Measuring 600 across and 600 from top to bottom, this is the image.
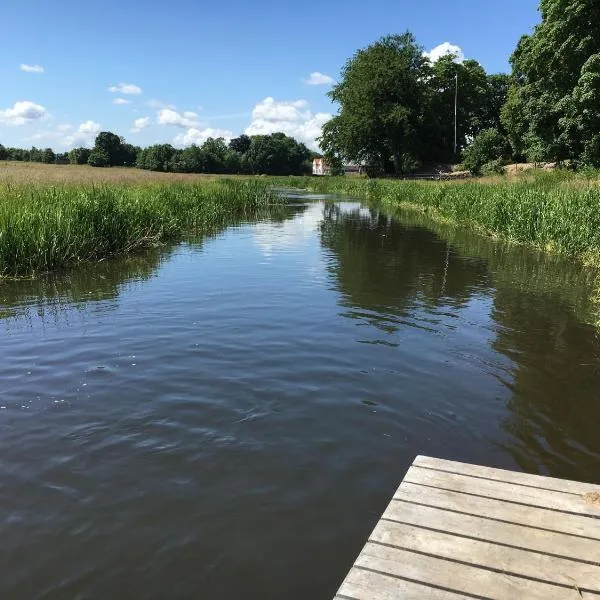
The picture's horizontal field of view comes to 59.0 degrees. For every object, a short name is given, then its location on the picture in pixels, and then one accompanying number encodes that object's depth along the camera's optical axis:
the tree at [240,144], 155.75
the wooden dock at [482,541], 2.51
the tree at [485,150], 53.94
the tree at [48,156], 123.14
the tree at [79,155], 117.74
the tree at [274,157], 127.56
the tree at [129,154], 131.62
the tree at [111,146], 125.88
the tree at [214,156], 116.93
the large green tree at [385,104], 64.12
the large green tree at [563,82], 33.00
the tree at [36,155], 124.17
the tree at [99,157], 108.50
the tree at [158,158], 112.94
